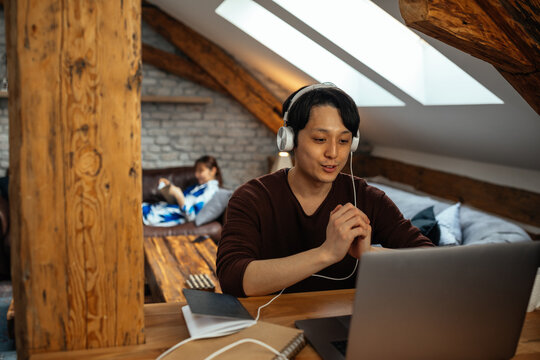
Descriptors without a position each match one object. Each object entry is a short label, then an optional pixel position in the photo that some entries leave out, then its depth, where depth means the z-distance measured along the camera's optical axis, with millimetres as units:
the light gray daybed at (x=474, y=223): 2668
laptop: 815
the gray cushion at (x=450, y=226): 2740
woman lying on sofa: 4773
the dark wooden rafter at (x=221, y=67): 5234
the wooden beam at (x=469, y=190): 3051
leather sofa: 5316
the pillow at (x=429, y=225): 2787
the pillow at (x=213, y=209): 4582
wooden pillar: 931
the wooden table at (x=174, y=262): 2877
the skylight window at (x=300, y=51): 3777
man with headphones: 1527
